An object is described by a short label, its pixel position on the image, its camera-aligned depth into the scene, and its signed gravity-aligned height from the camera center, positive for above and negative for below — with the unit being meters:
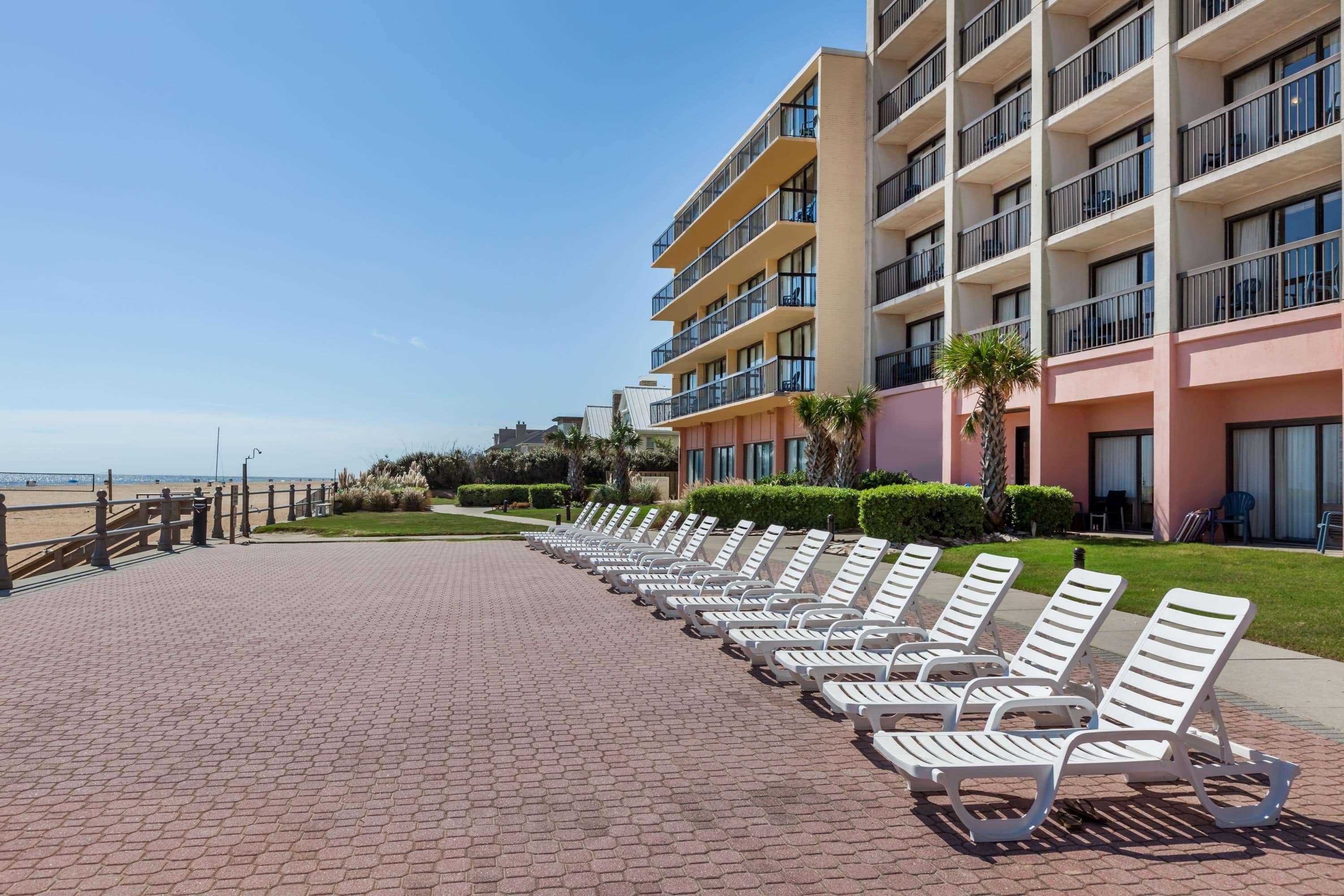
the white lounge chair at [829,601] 8.13 -1.09
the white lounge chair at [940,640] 6.24 -1.11
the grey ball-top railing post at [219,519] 22.30 -1.00
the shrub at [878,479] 24.98 +0.05
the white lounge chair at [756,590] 9.36 -1.11
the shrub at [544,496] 43.88 -0.81
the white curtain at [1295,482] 16.88 +0.01
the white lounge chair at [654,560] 13.05 -1.18
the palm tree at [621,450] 42.78 +1.38
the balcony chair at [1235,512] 17.55 -0.55
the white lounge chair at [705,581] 10.48 -1.22
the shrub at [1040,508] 19.11 -0.53
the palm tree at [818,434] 25.06 +1.29
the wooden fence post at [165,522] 18.98 -0.91
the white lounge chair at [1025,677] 5.11 -1.12
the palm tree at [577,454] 44.12 +1.21
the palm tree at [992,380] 18.64 +2.05
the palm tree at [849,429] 24.58 +1.37
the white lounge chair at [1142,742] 4.07 -1.23
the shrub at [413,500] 36.71 -0.87
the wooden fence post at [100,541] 15.16 -1.04
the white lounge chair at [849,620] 7.21 -1.13
